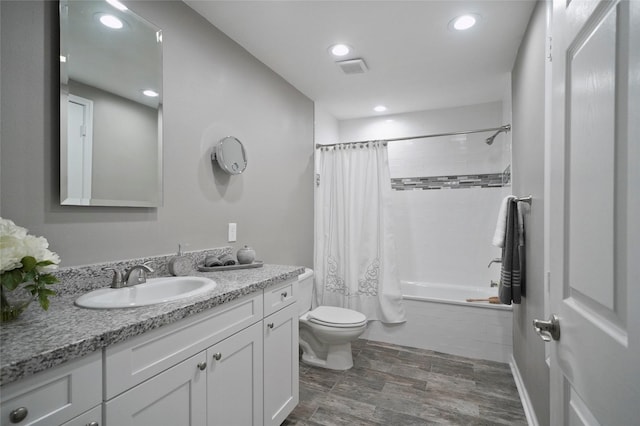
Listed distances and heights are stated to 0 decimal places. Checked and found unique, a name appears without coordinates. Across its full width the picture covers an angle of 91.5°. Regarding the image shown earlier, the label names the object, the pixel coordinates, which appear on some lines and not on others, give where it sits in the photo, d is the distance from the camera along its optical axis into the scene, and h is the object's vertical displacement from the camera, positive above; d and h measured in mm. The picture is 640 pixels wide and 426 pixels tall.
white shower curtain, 3070 -230
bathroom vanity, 733 -469
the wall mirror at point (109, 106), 1254 +478
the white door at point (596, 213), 512 +0
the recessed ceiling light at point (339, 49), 2230 +1187
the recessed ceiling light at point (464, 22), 1892 +1185
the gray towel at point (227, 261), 1828 -288
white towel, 2119 -100
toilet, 2398 -933
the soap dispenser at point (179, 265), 1608 -281
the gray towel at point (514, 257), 2049 -296
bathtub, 2646 -1056
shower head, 2764 +752
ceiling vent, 2432 +1171
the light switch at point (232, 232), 2123 -140
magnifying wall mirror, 1970 +371
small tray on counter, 1758 -320
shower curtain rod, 2771 +751
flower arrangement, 810 -143
